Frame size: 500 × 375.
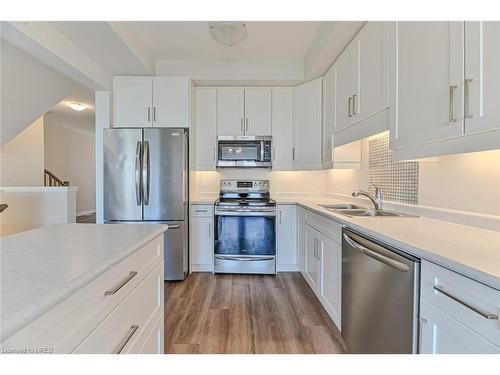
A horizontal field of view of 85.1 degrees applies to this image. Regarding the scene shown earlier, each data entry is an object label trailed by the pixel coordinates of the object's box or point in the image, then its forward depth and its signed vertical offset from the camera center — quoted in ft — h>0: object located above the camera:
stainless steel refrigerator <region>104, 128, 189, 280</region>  10.06 +0.26
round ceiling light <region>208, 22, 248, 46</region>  6.29 +3.64
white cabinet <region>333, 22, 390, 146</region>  5.90 +2.51
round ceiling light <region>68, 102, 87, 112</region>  17.02 +4.86
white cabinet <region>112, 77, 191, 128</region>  10.55 +3.17
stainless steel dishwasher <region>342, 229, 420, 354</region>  3.68 -1.82
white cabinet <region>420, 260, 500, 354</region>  2.54 -1.37
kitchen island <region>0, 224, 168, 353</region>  1.98 -0.98
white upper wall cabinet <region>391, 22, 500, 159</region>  3.41 +1.44
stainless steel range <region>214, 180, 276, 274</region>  10.66 -2.11
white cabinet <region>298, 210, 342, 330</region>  6.51 -2.18
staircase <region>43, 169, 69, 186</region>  20.45 +0.11
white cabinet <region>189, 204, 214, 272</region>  10.90 -2.08
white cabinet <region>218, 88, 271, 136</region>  11.64 +3.02
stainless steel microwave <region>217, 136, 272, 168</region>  11.52 +1.37
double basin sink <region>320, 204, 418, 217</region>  6.85 -0.76
